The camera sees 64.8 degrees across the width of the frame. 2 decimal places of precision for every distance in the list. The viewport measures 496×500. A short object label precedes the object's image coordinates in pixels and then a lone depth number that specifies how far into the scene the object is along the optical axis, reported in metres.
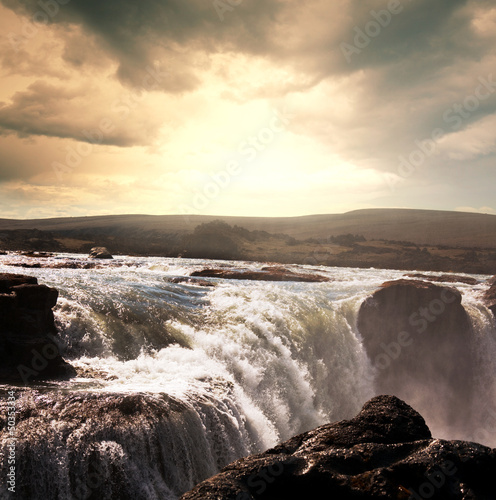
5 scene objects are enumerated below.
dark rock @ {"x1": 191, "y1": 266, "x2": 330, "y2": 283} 31.80
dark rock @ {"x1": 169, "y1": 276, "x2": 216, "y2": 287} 25.45
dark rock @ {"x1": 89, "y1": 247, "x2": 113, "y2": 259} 44.64
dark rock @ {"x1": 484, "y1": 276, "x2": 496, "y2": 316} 24.94
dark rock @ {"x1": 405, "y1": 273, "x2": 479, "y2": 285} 36.44
